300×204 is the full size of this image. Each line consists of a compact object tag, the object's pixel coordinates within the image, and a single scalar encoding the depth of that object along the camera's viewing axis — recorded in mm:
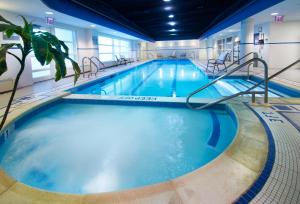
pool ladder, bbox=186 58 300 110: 3125
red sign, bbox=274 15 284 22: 7976
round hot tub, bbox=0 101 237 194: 2137
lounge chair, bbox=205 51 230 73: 8225
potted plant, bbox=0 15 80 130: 1221
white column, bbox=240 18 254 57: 8395
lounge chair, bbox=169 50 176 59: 22761
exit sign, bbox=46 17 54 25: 7117
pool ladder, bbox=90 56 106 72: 11652
